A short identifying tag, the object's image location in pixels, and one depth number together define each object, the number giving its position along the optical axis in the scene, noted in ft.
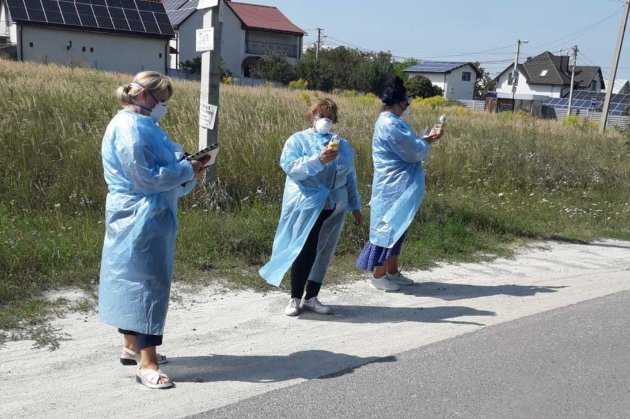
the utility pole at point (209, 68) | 24.47
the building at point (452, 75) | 243.81
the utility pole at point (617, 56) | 71.36
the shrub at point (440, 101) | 124.61
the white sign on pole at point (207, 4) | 24.15
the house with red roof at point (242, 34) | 169.89
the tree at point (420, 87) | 177.37
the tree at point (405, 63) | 231.22
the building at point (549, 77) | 247.29
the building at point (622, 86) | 254.68
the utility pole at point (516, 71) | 157.33
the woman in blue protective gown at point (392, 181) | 19.75
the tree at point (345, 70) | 173.37
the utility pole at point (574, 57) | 216.29
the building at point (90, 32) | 126.93
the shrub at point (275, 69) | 167.68
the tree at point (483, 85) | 274.57
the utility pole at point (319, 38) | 227.03
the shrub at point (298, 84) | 135.25
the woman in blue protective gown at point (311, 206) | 17.13
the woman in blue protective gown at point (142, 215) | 12.34
